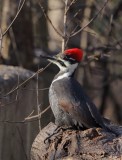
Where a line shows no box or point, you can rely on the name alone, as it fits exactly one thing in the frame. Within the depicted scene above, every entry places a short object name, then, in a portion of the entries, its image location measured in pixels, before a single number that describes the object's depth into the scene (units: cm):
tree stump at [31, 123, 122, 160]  1249
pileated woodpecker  1402
